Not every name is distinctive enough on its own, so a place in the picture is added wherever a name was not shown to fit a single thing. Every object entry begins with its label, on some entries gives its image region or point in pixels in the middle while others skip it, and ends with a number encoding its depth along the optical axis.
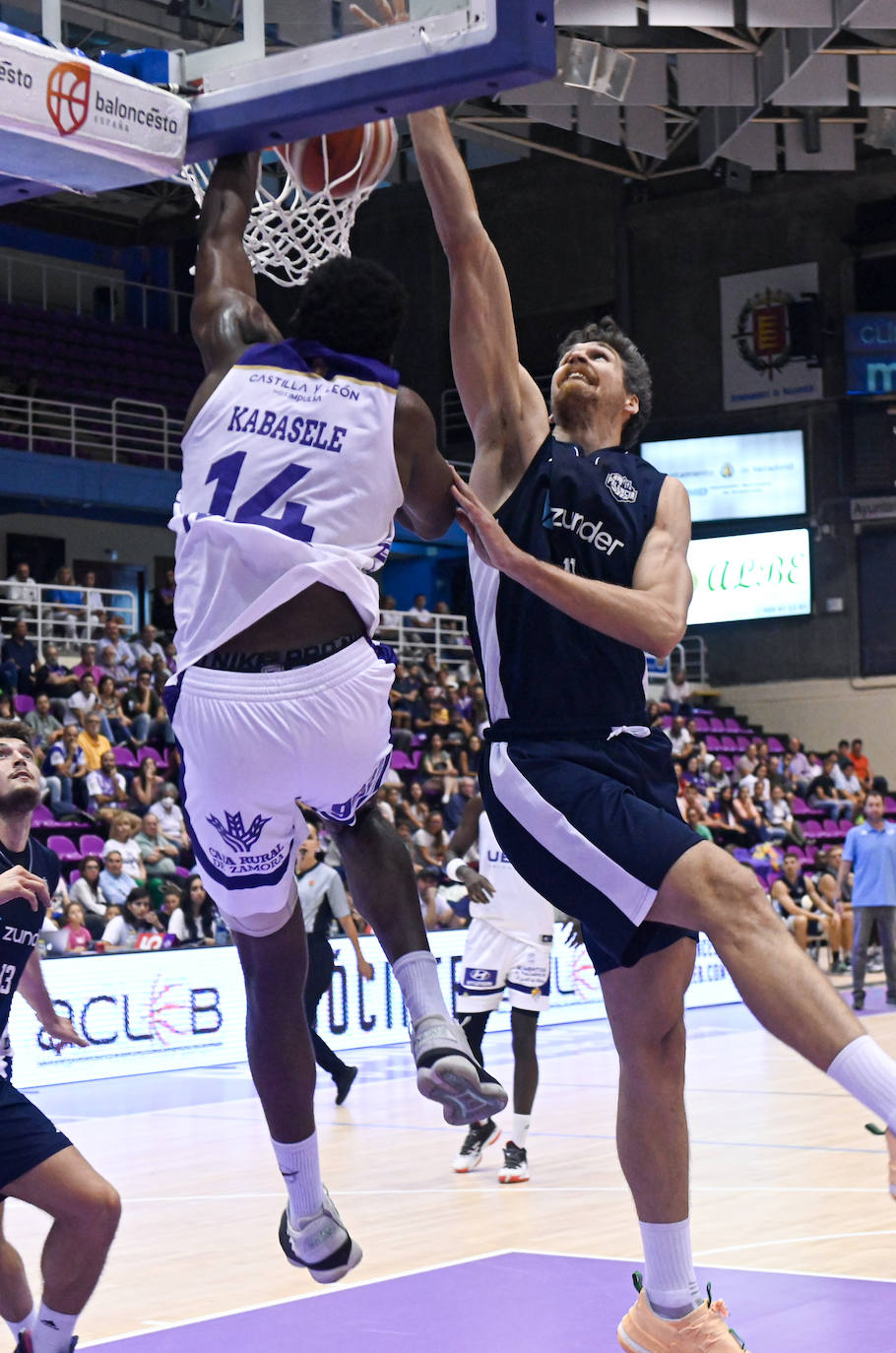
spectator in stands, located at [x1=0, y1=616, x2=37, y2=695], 16.80
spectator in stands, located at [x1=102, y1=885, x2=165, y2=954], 12.80
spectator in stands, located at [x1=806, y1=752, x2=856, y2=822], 23.27
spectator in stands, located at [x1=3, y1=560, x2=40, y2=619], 17.94
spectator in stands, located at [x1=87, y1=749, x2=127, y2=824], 15.07
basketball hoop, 4.21
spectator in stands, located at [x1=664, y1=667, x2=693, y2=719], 25.30
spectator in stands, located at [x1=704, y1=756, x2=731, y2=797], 22.12
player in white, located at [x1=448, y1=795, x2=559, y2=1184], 8.41
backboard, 3.58
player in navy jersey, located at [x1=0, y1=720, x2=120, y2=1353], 4.61
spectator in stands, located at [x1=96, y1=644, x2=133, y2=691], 17.81
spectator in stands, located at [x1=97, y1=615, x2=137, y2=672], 18.16
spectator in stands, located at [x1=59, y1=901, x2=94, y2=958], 12.27
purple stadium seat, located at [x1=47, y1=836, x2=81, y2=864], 14.33
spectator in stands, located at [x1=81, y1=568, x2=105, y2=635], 18.92
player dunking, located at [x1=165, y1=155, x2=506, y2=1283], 3.59
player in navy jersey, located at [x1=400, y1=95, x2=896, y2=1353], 3.91
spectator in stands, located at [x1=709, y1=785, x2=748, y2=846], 20.09
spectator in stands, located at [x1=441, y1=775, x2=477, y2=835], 17.50
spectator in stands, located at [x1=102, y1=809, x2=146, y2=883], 13.91
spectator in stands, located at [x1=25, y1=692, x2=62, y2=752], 15.50
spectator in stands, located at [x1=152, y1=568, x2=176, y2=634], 21.95
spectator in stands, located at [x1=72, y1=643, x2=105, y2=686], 17.17
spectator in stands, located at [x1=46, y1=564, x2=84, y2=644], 18.59
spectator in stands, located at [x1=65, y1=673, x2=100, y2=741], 16.14
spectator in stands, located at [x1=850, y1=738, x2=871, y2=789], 24.75
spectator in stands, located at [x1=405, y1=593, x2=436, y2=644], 23.22
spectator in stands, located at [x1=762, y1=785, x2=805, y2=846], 21.22
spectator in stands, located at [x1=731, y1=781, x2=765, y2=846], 20.72
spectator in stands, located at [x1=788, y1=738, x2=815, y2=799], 23.81
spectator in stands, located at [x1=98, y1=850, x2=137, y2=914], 13.48
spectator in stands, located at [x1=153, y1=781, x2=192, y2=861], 15.00
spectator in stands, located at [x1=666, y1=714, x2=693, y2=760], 22.02
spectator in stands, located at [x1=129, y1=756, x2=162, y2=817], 15.33
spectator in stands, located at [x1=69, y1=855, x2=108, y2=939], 12.92
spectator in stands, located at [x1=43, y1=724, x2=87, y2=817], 14.91
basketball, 4.19
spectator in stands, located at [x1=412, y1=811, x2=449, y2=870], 15.60
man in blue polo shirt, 14.92
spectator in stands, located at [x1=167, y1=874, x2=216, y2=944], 13.22
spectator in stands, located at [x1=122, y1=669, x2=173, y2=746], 16.94
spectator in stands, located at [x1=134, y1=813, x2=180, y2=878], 14.04
